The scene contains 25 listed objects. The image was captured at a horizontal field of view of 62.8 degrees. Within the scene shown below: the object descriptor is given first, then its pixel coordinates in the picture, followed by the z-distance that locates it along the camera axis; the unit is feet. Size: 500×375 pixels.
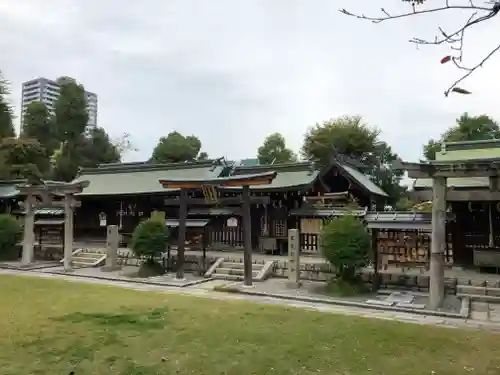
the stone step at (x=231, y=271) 51.92
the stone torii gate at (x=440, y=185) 34.81
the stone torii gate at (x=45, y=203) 58.54
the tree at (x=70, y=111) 139.64
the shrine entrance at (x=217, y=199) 45.63
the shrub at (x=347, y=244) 40.22
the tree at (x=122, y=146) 190.07
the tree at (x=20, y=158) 116.37
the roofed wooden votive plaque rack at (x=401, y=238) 40.01
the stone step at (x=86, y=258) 64.54
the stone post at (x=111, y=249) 57.11
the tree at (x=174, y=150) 156.15
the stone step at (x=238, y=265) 53.21
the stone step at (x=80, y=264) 62.03
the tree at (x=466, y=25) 10.76
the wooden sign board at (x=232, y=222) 71.15
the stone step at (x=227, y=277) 50.45
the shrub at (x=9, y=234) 64.75
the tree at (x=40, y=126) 142.10
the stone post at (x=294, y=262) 44.88
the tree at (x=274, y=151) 169.78
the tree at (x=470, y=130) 133.18
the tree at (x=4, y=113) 94.32
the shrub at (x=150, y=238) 51.98
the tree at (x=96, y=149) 145.21
